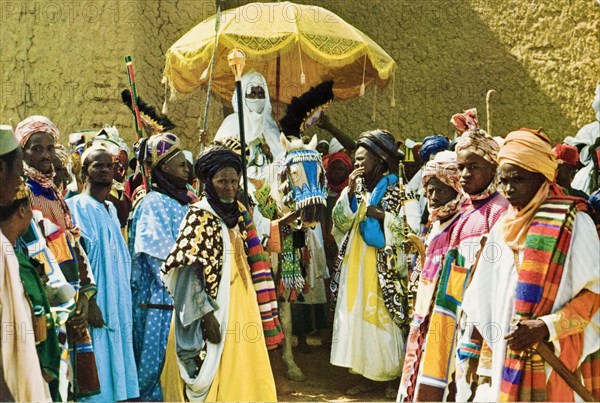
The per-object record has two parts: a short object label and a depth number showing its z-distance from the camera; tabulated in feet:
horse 29.66
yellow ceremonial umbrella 36.81
